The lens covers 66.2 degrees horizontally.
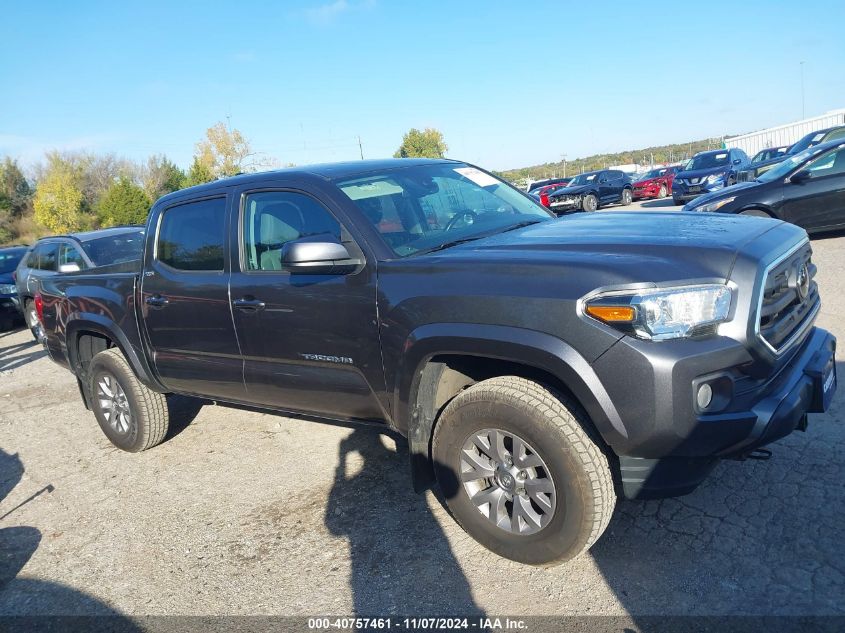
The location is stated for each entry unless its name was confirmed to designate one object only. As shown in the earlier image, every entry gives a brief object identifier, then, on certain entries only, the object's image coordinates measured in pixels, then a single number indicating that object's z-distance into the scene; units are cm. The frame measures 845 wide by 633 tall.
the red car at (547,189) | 2867
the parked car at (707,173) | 1806
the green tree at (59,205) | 4378
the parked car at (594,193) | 2264
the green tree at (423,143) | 6506
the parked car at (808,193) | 892
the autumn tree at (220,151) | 4962
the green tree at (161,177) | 5395
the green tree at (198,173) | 4503
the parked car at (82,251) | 948
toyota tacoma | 251
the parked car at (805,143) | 1342
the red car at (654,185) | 2456
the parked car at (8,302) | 1264
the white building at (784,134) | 3478
